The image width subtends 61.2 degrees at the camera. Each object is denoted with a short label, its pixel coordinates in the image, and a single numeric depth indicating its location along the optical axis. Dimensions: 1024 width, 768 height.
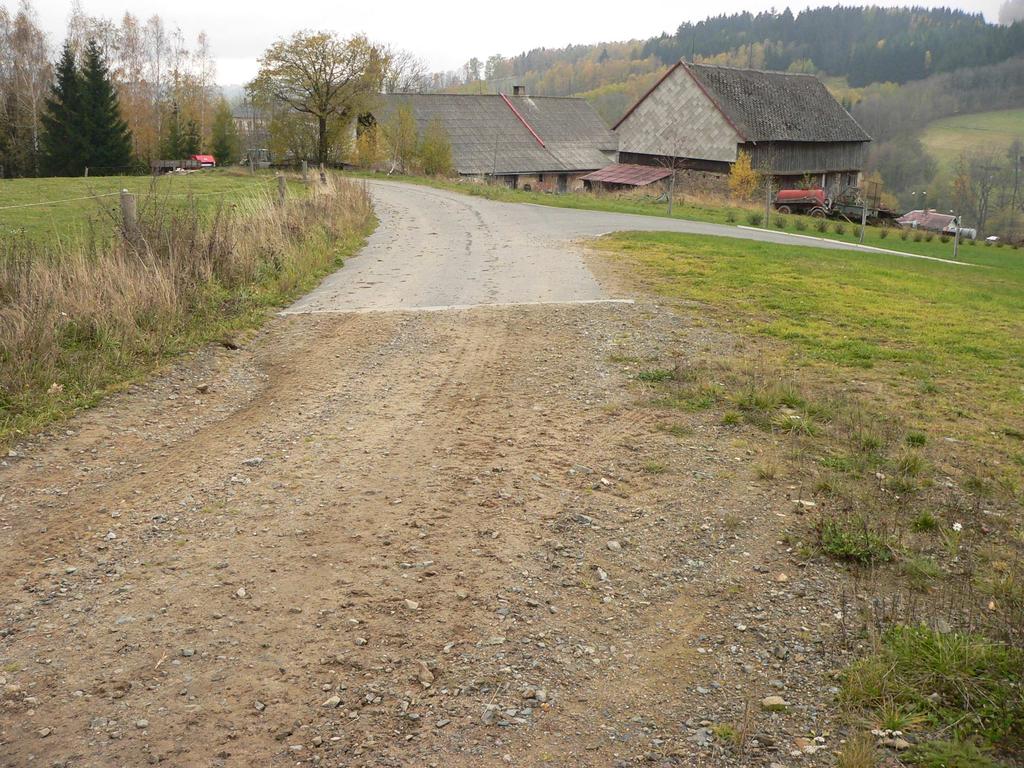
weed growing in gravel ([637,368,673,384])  8.46
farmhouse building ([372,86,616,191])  53.59
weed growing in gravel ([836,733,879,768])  3.46
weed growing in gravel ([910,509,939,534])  5.55
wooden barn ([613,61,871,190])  48.16
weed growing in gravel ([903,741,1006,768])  3.45
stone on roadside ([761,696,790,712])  3.87
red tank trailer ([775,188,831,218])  39.31
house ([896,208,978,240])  51.44
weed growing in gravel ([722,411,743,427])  7.32
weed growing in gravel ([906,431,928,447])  6.98
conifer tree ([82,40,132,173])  50.78
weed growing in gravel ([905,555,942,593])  4.91
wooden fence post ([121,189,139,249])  10.69
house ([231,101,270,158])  66.69
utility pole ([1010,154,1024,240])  86.17
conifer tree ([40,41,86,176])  50.47
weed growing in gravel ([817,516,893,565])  5.16
